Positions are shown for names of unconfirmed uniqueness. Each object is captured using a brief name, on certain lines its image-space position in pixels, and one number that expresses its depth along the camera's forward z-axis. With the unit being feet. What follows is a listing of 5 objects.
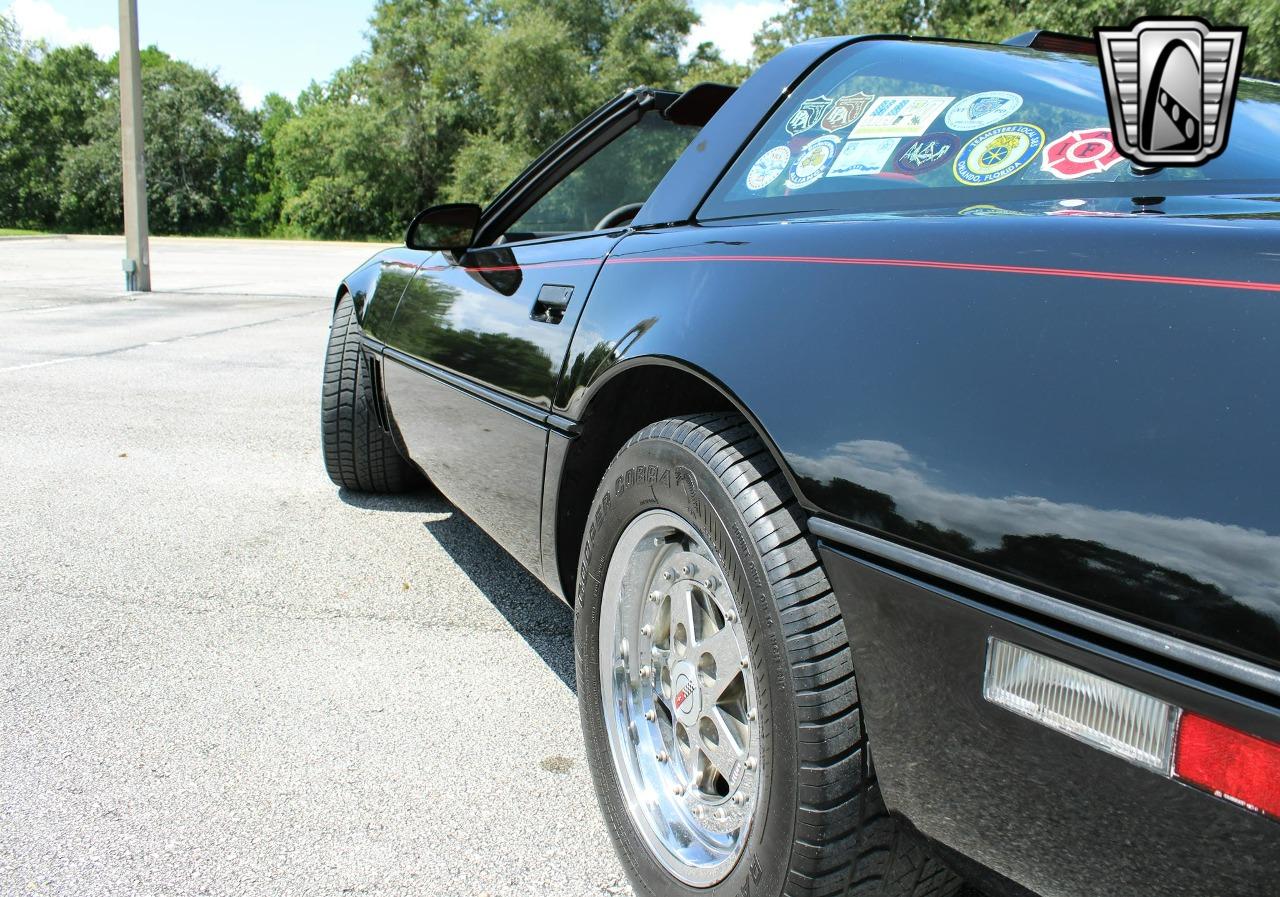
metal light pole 41.83
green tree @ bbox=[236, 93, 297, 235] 150.82
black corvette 3.12
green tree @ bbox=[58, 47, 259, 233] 146.92
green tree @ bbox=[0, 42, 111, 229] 154.51
